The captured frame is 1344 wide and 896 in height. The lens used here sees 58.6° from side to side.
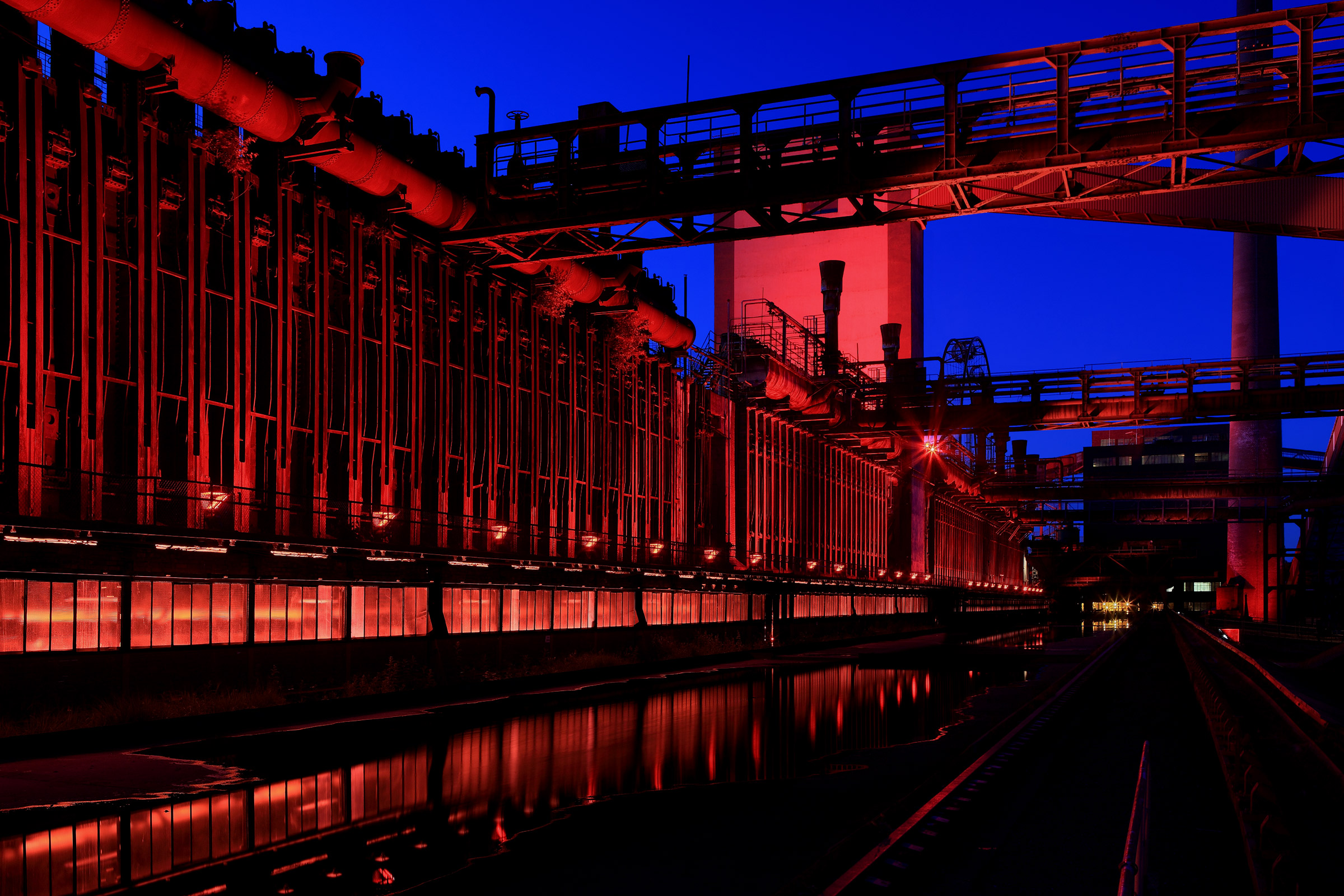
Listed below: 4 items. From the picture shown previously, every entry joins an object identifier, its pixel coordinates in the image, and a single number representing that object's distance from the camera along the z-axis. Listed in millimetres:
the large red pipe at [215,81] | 18656
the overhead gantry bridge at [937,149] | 22141
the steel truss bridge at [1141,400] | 42406
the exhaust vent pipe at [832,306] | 53781
